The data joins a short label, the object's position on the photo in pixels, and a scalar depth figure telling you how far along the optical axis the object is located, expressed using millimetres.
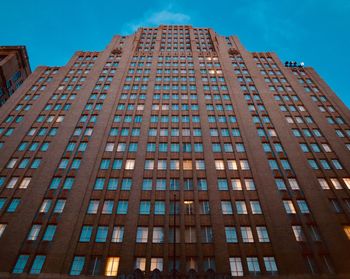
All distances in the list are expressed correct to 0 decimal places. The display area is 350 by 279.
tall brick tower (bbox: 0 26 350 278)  27188
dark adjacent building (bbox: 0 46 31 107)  65875
